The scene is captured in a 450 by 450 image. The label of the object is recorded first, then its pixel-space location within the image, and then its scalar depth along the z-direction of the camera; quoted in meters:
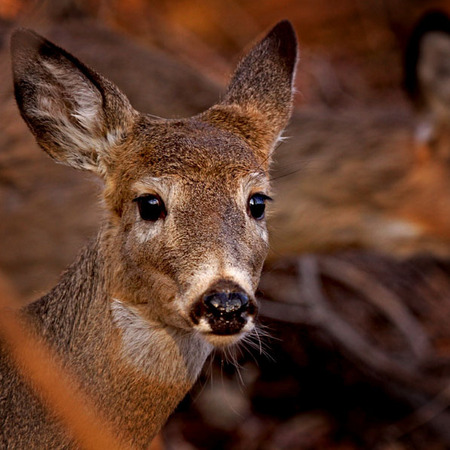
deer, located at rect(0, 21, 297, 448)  6.55
